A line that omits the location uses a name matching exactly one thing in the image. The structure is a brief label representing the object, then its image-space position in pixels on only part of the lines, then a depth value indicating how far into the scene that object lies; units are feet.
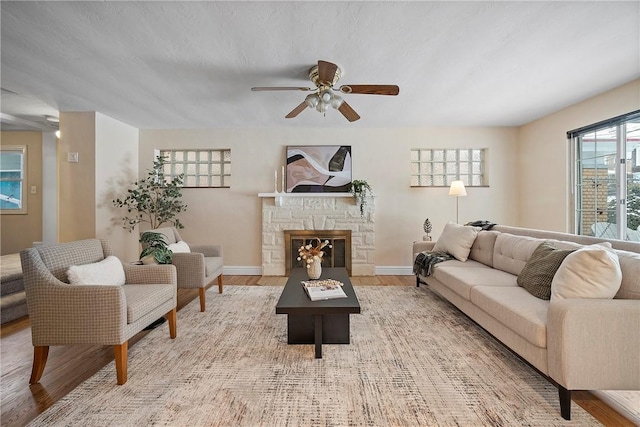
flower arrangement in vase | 8.70
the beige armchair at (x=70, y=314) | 5.65
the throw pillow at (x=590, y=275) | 5.32
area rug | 4.82
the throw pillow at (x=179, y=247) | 10.39
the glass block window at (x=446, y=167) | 15.64
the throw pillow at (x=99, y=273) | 6.13
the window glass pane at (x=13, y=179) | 15.69
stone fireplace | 14.96
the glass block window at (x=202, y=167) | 15.92
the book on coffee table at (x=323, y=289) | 7.13
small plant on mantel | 14.51
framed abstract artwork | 15.06
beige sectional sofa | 4.74
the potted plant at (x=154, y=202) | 13.88
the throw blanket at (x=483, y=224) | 12.20
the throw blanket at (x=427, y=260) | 10.86
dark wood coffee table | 6.56
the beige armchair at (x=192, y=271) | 9.62
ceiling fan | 7.44
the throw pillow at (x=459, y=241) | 11.02
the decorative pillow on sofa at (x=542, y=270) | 6.64
